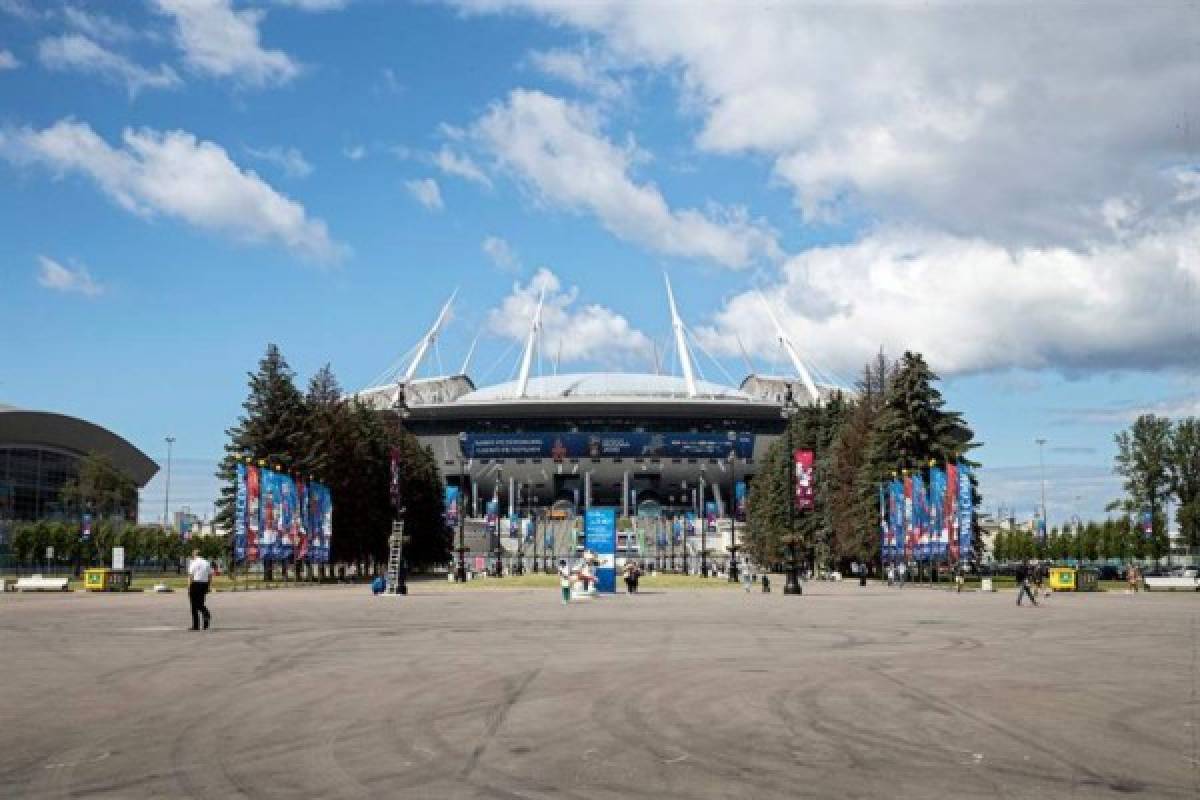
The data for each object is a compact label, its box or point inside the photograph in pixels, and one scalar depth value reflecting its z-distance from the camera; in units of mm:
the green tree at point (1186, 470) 100062
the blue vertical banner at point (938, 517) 59344
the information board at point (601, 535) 58312
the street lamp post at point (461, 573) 80188
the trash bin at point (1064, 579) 59100
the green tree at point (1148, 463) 101188
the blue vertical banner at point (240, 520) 53281
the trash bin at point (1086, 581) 60219
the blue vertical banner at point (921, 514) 61344
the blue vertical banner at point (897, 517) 65688
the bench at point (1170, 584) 67125
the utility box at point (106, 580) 57938
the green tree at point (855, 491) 76625
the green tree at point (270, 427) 76188
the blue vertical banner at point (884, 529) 70812
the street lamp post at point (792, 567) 50756
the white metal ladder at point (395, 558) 49922
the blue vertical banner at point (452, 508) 112500
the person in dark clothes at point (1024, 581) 41781
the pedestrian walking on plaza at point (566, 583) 42656
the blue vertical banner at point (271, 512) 55091
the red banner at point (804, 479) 56094
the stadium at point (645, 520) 159250
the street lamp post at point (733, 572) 76500
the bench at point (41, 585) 59031
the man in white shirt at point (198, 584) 26688
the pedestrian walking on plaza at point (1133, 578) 59250
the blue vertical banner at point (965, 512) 57094
